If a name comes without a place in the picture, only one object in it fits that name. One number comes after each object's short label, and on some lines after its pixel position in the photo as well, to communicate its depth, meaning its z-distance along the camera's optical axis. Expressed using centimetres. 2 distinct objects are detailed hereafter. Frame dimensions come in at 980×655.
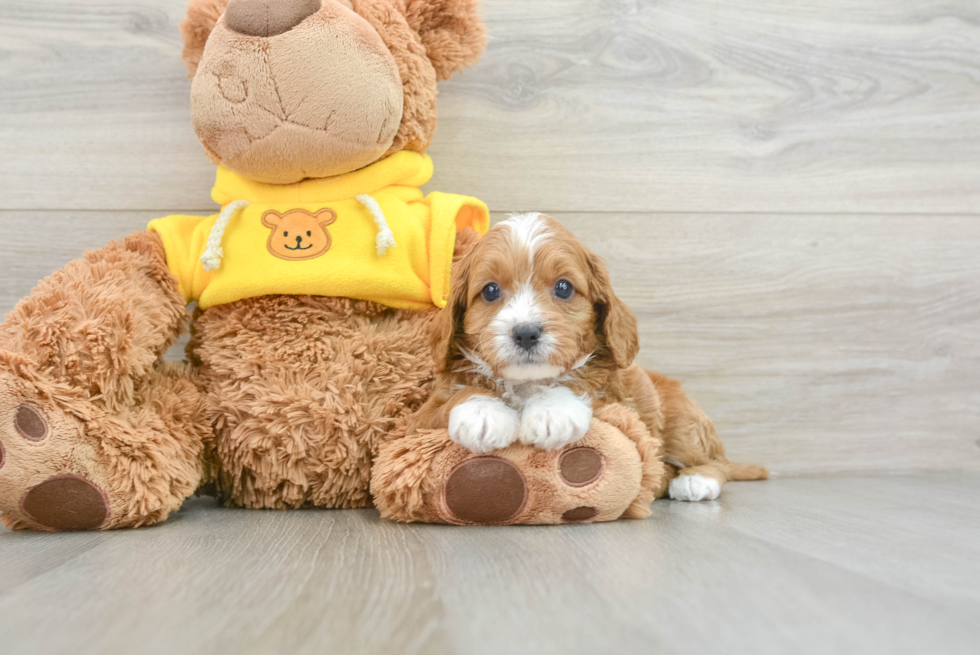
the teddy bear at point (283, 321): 57
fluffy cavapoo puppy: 56
